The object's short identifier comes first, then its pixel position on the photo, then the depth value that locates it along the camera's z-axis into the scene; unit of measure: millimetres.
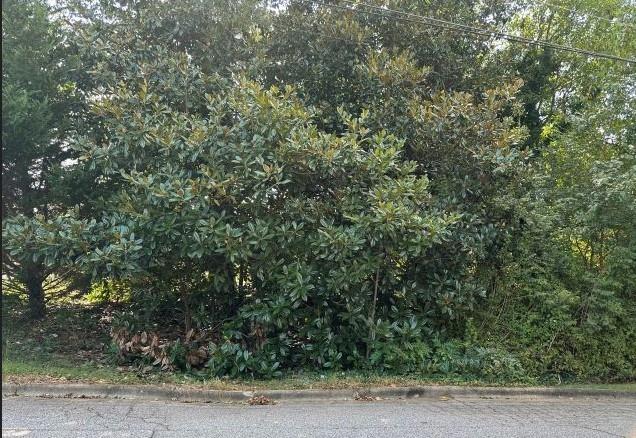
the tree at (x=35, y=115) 7512
